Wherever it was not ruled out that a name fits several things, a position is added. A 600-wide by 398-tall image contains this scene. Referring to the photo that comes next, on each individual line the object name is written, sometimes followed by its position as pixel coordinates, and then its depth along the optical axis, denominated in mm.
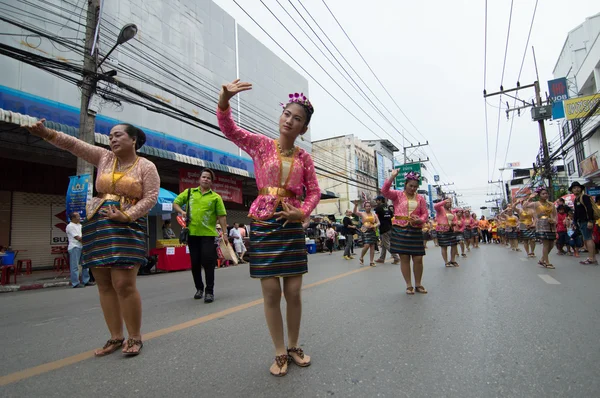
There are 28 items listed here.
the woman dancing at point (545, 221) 8169
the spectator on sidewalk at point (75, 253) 8047
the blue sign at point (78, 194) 8766
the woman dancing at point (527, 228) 11270
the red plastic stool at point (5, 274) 8609
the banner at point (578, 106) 20222
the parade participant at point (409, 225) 5098
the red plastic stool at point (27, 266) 10885
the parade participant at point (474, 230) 17266
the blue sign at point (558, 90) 24562
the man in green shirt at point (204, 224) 4941
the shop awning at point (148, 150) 8742
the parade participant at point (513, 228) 14602
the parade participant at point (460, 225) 11664
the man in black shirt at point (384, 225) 10305
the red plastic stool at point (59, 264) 11539
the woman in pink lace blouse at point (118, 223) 2602
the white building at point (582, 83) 22031
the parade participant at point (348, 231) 12500
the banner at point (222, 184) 14477
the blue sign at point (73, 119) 9859
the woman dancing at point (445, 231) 9134
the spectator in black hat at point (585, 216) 8250
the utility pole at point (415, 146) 39269
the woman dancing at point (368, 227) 9787
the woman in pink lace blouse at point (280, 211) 2336
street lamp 8990
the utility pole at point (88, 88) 9188
